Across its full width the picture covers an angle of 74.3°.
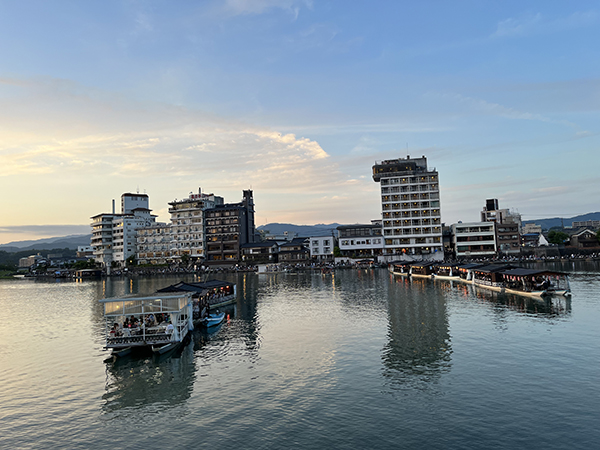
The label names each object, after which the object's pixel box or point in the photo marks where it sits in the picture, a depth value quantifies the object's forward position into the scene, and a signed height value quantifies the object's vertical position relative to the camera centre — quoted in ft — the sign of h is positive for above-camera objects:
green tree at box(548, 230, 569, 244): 599.12 -5.34
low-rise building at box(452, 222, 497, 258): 533.14 -2.76
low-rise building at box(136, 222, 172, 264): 638.94 +10.23
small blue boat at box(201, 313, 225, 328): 163.12 -29.89
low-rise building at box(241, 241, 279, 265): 588.09 -10.03
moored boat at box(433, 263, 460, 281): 329.11 -29.03
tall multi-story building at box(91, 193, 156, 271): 648.38 +15.28
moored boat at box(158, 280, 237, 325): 172.65 -24.89
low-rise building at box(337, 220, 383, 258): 553.64 -0.92
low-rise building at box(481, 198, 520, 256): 549.54 -2.75
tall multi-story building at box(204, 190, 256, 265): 609.01 +23.49
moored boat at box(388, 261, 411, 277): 400.78 -29.47
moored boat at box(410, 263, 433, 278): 367.17 -29.04
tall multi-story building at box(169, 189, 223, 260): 627.05 +33.98
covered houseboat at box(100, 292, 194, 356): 120.16 -23.63
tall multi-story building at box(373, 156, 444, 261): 544.21 +36.06
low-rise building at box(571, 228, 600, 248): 548.72 -9.00
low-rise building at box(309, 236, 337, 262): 576.61 -4.70
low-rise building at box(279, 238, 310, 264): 578.25 -11.99
